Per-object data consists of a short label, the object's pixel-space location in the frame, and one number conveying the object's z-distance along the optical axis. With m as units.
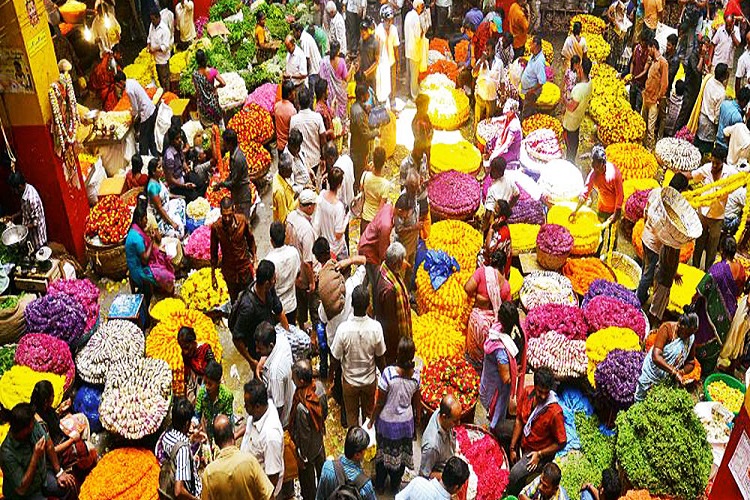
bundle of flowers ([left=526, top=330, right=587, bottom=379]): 7.54
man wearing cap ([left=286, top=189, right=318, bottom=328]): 7.91
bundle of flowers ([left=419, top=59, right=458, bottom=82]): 13.38
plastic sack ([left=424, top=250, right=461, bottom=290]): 8.52
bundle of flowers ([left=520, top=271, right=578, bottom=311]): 8.57
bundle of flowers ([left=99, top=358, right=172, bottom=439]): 7.10
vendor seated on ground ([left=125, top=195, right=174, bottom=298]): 8.28
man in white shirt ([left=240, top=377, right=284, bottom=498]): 5.74
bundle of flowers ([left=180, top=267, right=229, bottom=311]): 8.98
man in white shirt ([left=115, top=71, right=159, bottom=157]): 10.73
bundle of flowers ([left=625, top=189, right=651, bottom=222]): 9.99
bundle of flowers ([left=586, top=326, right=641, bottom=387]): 7.54
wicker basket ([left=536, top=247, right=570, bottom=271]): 8.98
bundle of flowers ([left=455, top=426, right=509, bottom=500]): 6.62
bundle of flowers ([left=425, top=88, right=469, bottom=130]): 11.97
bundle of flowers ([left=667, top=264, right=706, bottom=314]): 8.73
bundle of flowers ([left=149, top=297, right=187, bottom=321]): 8.47
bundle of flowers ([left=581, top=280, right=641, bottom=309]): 8.40
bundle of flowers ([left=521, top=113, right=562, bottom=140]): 11.59
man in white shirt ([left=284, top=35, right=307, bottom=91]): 11.99
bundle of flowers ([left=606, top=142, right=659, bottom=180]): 10.66
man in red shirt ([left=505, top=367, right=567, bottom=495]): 6.26
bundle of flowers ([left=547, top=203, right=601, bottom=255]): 9.30
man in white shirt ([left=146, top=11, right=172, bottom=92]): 12.73
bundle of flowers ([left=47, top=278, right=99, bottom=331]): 8.36
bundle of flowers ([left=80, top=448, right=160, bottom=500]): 6.53
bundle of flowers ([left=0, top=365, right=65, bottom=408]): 7.21
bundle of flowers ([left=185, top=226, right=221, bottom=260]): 9.48
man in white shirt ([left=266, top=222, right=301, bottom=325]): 7.45
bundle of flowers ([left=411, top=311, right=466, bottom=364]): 7.95
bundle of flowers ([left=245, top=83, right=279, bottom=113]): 12.02
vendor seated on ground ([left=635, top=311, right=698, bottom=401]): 6.77
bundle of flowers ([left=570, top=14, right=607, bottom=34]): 15.01
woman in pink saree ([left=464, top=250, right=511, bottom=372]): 7.44
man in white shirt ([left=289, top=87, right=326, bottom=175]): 9.68
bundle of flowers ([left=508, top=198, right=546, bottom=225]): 9.79
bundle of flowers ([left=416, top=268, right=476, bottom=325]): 8.36
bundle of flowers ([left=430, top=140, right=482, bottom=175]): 10.55
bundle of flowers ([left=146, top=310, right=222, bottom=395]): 7.75
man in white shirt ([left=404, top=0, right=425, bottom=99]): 12.85
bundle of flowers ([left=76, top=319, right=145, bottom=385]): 7.67
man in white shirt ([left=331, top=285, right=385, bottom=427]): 6.68
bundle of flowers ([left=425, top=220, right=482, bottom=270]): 9.05
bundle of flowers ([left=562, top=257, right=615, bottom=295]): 9.00
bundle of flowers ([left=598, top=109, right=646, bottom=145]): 11.52
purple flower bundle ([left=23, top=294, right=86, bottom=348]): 8.00
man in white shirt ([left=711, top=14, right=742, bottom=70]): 12.81
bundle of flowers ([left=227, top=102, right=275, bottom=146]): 11.24
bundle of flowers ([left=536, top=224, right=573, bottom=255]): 8.95
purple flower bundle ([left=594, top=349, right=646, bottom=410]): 7.13
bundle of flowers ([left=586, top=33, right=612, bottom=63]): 14.16
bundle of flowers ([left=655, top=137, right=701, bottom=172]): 10.79
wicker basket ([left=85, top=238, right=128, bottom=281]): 9.49
